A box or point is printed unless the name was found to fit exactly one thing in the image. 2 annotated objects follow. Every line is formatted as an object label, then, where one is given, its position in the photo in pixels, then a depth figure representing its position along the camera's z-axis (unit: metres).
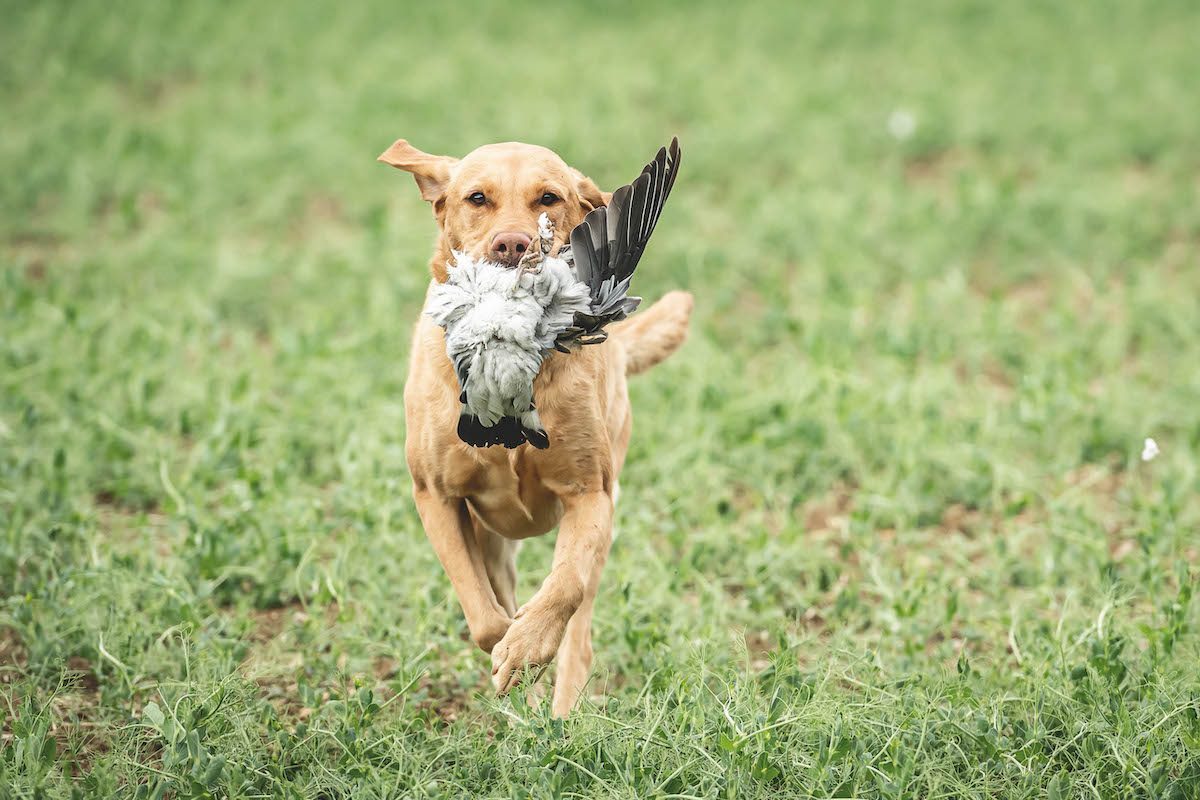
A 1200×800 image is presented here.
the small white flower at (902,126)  20.11
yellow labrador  7.00
